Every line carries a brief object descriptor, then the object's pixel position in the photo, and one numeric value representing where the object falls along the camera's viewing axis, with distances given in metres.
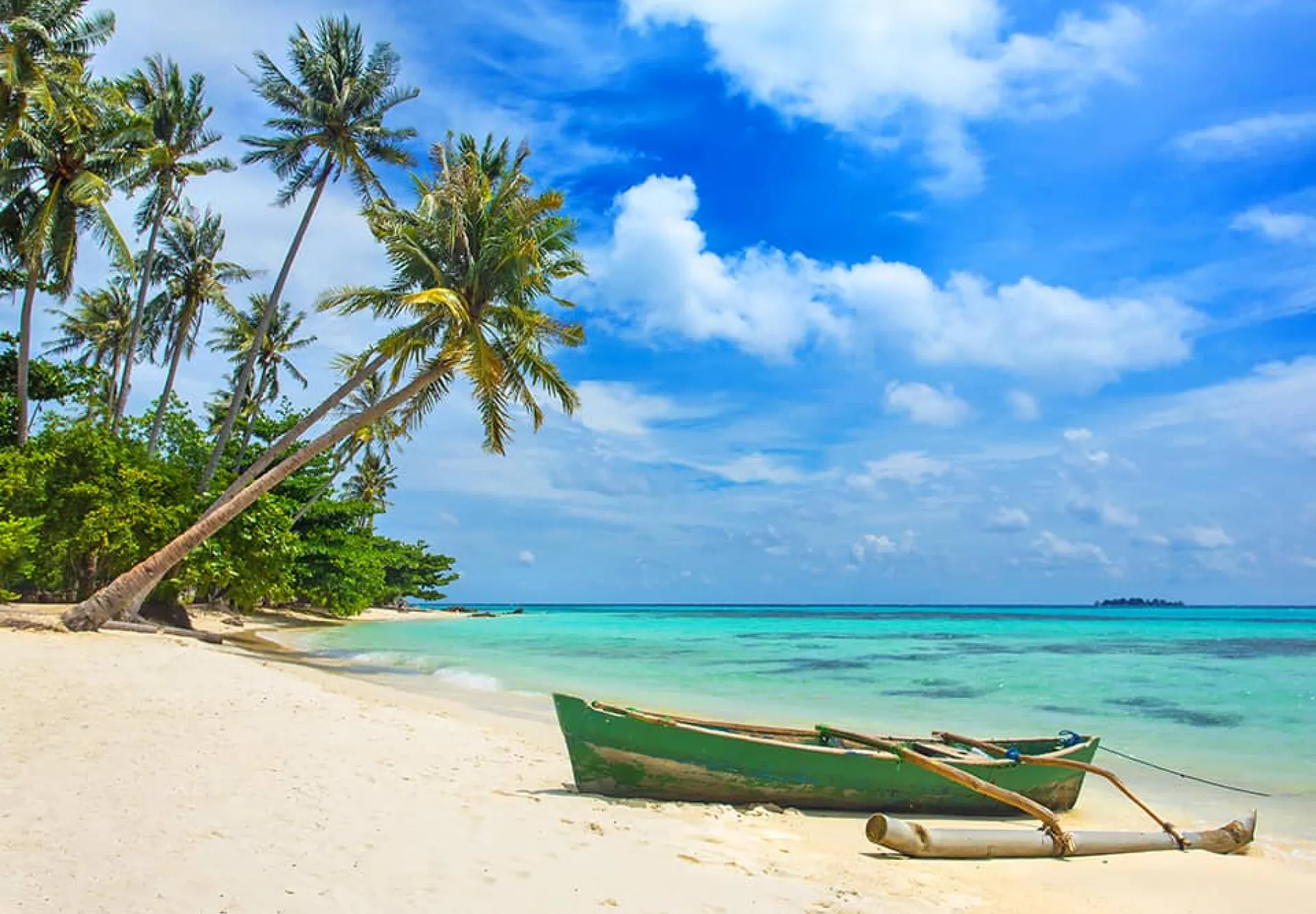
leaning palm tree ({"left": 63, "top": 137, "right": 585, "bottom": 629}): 14.58
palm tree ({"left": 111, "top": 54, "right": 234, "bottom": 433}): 20.16
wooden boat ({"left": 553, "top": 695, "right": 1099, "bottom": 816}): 7.12
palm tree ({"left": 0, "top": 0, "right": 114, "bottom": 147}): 14.22
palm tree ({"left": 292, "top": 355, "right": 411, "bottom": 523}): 30.64
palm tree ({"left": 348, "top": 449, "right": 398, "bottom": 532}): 53.22
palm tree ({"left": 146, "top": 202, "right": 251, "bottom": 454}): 24.91
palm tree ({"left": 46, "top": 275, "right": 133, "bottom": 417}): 31.03
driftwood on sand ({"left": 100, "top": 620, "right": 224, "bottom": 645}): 14.95
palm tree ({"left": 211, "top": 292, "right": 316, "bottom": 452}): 31.84
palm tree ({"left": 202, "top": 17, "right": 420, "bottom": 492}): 19.00
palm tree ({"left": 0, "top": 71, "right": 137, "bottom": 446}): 16.50
